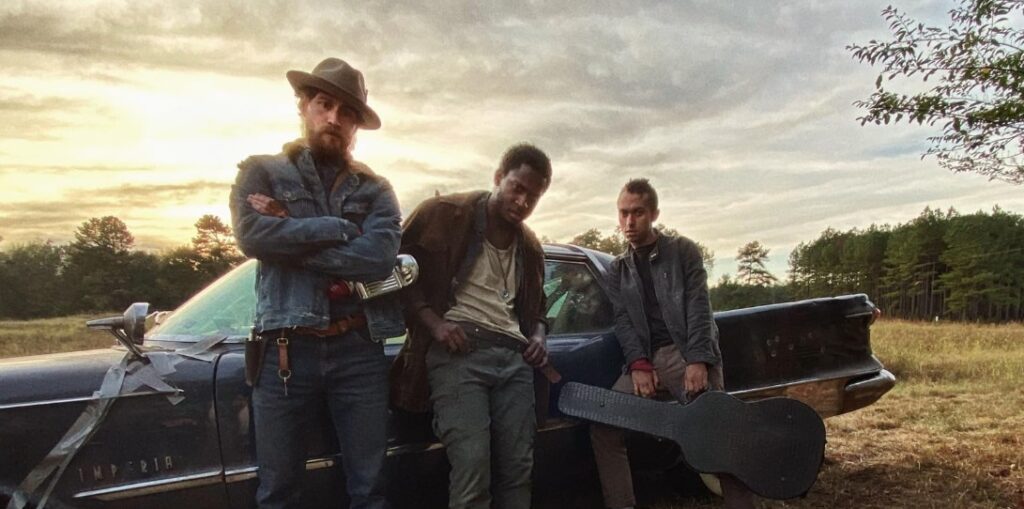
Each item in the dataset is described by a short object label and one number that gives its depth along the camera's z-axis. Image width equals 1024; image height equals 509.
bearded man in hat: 2.35
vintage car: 2.29
